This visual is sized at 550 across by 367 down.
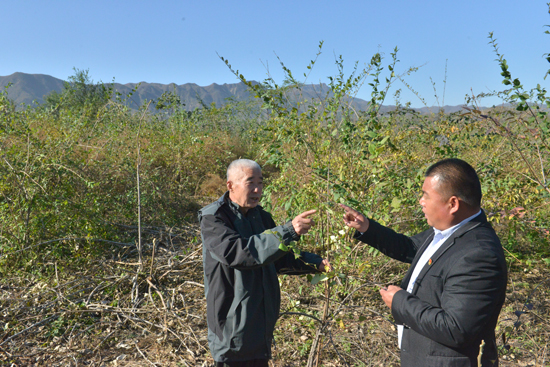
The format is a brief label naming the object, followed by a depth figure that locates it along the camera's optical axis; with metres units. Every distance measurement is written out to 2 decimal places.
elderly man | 1.91
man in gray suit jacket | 1.47
